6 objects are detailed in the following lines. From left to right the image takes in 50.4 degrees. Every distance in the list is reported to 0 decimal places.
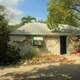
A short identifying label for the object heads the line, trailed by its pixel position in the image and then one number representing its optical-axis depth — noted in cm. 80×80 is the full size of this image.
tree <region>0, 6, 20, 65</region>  705
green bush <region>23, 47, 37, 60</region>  783
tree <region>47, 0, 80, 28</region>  674
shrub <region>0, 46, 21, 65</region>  703
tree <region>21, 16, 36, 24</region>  2111
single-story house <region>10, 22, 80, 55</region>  832
